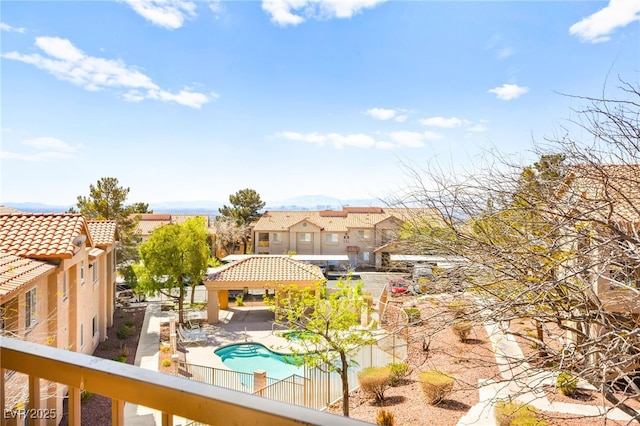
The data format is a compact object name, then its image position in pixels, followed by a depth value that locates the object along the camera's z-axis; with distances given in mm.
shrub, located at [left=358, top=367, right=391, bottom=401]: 13617
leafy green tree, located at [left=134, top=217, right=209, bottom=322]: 23656
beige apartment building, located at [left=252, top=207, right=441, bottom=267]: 48250
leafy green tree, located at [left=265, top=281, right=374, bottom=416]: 12414
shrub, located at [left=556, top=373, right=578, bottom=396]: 13227
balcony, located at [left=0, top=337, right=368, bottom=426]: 1093
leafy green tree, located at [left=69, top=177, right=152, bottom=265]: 29078
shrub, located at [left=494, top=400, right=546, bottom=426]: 9680
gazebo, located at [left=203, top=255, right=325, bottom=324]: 25172
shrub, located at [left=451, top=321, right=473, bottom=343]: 17127
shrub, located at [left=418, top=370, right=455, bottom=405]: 12562
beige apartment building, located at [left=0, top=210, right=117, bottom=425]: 9344
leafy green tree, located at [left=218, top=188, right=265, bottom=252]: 55344
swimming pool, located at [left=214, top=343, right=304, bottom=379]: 19750
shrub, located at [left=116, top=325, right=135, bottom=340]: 21250
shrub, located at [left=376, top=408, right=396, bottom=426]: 11160
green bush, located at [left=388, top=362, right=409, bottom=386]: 15252
